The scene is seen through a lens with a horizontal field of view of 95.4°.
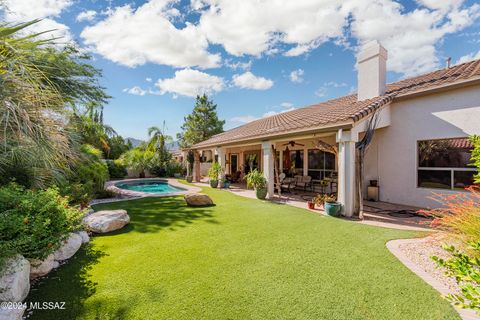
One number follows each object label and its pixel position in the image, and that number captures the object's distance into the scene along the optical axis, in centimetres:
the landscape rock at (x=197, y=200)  1071
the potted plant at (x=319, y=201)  1001
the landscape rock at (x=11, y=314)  289
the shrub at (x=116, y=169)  2503
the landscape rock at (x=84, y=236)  610
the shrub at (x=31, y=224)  365
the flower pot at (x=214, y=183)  1772
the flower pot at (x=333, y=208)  859
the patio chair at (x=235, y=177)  2120
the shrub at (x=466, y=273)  157
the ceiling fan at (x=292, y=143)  1373
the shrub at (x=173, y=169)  2773
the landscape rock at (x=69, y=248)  504
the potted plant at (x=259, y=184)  1231
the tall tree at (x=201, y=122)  4047
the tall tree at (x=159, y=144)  2752
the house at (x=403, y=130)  852
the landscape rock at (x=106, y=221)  705
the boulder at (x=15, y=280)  328
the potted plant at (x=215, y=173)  1759
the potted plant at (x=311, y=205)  997
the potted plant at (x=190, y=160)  2218
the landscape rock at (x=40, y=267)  424
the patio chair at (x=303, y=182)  1464
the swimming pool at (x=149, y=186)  1933
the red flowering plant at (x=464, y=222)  398
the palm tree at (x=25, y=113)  412
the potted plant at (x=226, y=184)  1739
